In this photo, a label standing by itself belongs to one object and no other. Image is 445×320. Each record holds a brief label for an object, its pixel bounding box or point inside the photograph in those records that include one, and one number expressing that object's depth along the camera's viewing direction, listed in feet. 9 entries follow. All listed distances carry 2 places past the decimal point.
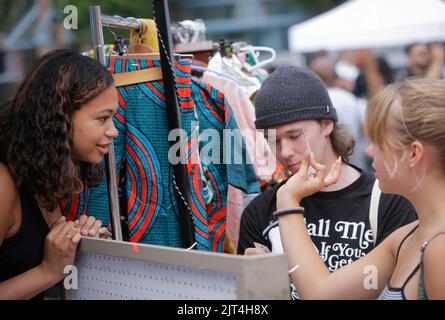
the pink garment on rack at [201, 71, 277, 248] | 10.37
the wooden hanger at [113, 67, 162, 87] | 8.35
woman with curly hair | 6.63
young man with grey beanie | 7.09
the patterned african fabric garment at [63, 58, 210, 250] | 8.44
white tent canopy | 26.05
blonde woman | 5.33
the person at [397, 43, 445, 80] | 23.06
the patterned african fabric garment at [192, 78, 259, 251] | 9.12
